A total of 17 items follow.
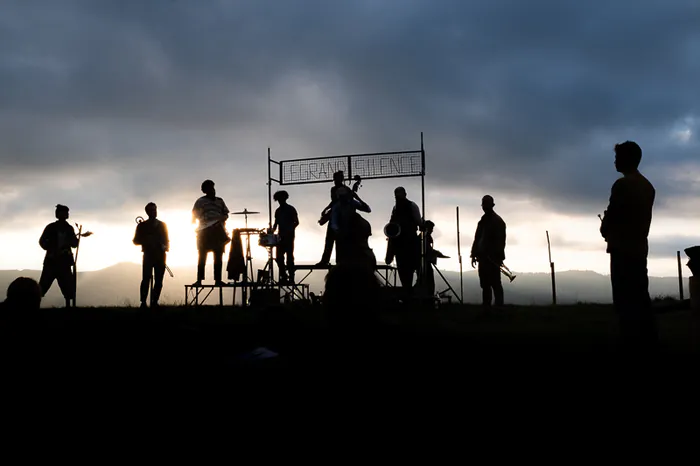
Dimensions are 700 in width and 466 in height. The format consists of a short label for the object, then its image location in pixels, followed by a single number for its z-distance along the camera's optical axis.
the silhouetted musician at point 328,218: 11.05
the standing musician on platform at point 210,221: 11.90
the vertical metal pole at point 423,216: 12.92
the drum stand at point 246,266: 12.79
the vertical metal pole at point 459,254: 18.08
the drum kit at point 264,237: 13.07
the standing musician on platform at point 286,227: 13.47
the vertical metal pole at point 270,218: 13.93
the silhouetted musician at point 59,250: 11.65
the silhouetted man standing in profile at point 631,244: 5.83
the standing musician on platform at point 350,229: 10.28
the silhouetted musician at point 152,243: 11.37
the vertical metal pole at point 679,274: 19.75
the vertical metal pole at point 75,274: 12.29
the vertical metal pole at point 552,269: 19.73
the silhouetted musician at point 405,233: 12.48
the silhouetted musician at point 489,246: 11.40
